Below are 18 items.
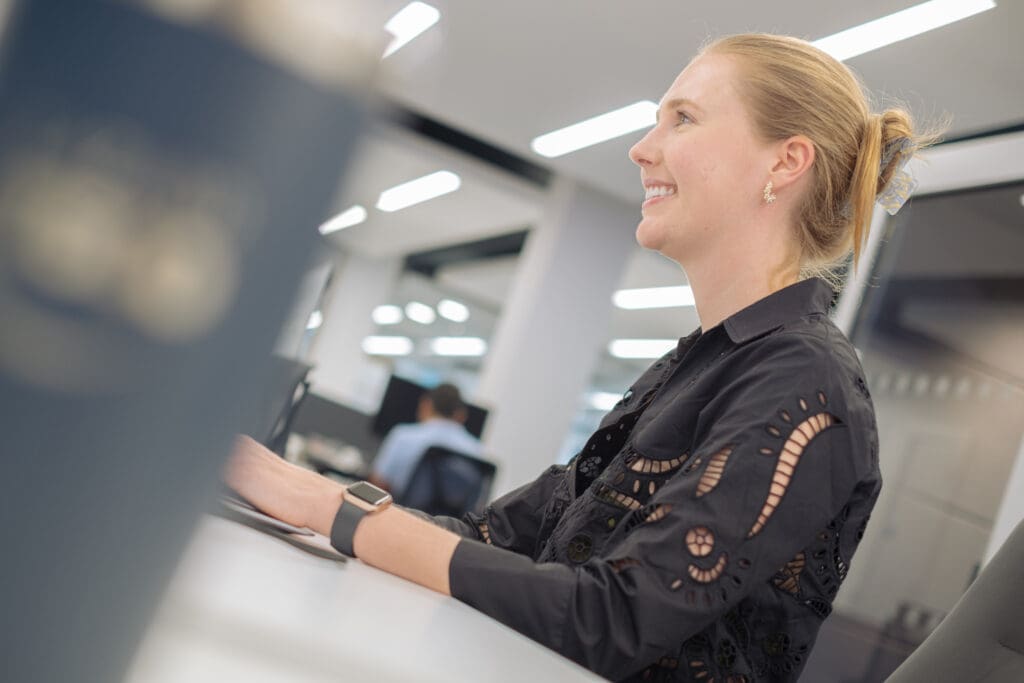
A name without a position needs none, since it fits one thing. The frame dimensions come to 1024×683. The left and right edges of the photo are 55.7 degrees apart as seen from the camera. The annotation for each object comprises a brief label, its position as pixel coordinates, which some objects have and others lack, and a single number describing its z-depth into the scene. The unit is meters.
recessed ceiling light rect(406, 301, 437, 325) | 13.78
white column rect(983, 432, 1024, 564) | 3.38
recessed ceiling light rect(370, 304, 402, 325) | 14.45
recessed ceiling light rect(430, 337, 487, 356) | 15.32
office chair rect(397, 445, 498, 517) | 4.99
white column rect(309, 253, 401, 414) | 12.34
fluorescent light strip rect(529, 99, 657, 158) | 5.67
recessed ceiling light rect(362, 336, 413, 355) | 17.61
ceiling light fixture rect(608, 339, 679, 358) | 12.19
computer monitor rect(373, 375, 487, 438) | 6.18
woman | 0.86
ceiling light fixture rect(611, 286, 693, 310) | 9.54
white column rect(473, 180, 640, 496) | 7.35
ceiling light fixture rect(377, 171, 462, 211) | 8.11
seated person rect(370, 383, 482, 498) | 5.29
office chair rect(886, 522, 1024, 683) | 1.09
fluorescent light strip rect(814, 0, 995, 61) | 3.66
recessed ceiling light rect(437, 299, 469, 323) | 13.05
